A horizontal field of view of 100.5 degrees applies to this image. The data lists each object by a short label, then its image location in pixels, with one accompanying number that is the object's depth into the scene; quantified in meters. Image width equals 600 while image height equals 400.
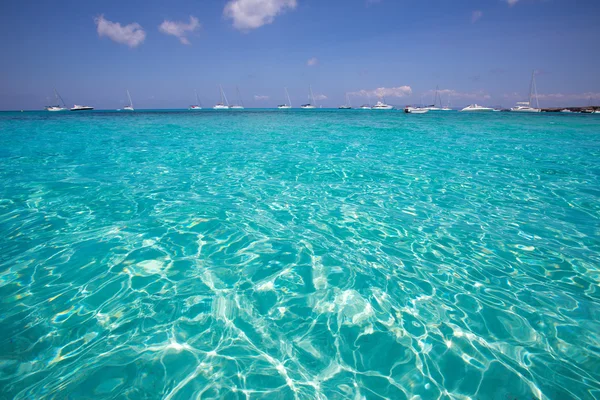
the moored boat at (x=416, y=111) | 86.62
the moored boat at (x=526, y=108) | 99.50
